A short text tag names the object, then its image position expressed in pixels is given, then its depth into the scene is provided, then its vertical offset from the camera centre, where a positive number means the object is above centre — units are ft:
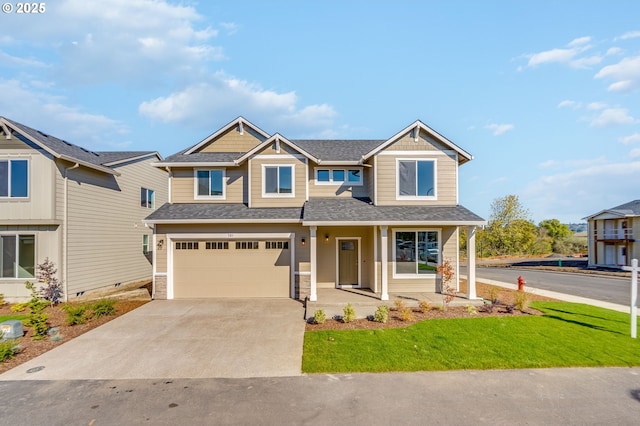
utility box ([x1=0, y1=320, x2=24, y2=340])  27.44 -9.11
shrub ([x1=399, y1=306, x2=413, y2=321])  30.71 -8.85
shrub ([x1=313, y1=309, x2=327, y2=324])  30.50 -8.96
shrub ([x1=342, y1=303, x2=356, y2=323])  30.58 -8.81
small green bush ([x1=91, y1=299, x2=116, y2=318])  34.42 -9.27
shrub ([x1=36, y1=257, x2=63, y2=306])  39.88 -7.47
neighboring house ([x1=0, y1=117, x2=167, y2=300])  40.86 +1.26
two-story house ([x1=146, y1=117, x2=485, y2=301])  42.39 +0.15
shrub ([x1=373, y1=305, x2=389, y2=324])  30.45 -8.84
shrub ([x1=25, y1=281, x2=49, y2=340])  27.91 -8.59
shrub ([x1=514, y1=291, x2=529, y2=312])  34.03 -8.48
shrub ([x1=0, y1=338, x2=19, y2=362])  23.21 -9.39
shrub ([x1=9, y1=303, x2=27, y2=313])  36.96 -9.72
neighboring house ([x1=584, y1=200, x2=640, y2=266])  85.87 -4.01
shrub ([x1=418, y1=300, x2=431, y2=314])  33.30 -8.81
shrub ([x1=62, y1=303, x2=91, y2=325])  31.88 -9.25
